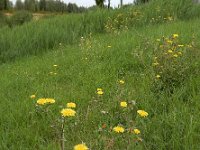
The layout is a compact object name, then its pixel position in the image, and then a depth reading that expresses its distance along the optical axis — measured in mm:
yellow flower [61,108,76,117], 1085
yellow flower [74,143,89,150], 956
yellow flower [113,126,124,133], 1148
